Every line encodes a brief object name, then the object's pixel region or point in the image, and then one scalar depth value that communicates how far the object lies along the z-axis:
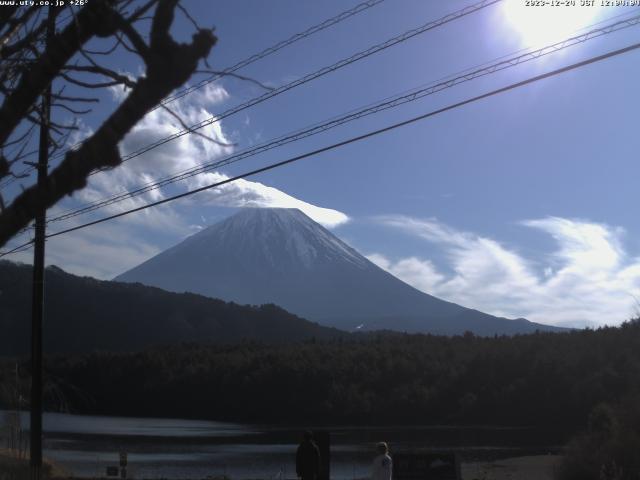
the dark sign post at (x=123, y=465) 21.55
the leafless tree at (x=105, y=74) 4.51
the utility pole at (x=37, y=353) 18.90
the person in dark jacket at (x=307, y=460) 14.52
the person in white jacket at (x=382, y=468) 13.19
